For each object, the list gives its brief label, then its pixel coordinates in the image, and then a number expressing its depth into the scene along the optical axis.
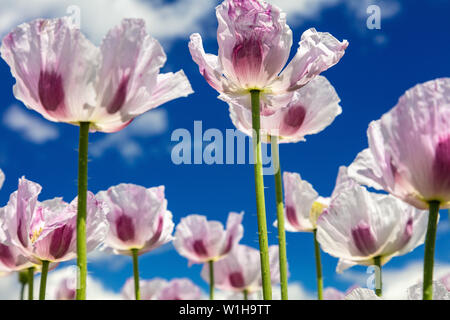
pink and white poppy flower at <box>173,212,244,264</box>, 1.22
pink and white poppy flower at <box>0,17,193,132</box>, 0.56
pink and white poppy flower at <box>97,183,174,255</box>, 0.79
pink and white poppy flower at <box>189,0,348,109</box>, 0.62
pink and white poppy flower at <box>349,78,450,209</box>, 0.51
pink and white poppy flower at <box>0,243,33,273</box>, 0.70
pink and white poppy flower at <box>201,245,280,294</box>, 1.29
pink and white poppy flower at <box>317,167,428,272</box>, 0.68
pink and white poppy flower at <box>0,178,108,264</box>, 0.62
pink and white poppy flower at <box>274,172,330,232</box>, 0.87
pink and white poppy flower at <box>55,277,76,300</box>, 1.15
